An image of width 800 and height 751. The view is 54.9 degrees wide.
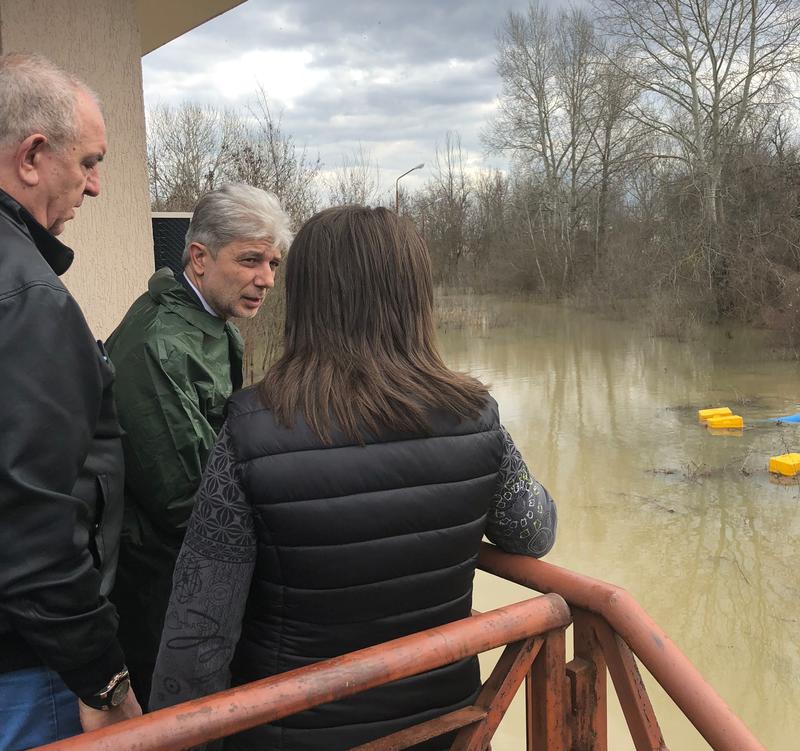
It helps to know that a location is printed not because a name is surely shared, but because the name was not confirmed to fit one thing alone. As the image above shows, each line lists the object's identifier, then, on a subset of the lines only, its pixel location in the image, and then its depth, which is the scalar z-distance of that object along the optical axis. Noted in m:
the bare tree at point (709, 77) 18.02
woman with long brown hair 1.23
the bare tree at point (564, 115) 30.12
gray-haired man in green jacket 1.73
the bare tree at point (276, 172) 11.67
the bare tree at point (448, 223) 38.88
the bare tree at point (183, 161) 13.69
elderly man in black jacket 1.06
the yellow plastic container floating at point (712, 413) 9.73
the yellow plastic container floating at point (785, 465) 7.43
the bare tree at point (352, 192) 15.59
